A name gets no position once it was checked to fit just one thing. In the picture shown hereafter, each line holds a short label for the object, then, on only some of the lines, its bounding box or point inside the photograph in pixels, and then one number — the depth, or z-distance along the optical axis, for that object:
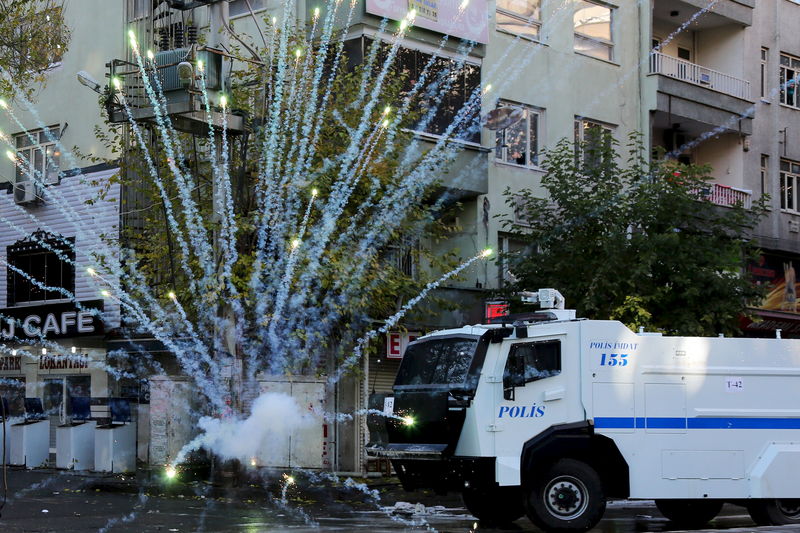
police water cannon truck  14.51
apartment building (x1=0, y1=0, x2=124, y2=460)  26.00
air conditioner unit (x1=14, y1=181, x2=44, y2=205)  27.89
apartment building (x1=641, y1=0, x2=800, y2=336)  29.56
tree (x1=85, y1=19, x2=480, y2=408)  20.06
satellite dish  25.61
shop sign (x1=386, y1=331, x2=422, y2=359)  24.06
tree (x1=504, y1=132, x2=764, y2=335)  22.55
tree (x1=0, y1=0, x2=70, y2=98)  24.06
